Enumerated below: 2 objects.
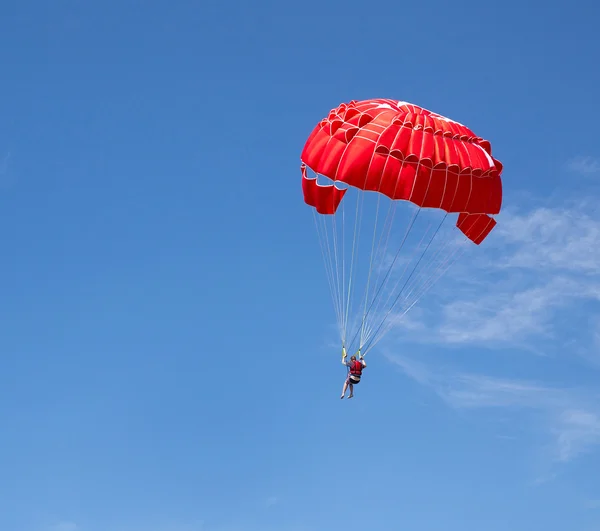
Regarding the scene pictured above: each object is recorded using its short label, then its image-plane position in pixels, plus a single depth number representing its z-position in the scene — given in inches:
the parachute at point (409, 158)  2198.6
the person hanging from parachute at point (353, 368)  2235.5
